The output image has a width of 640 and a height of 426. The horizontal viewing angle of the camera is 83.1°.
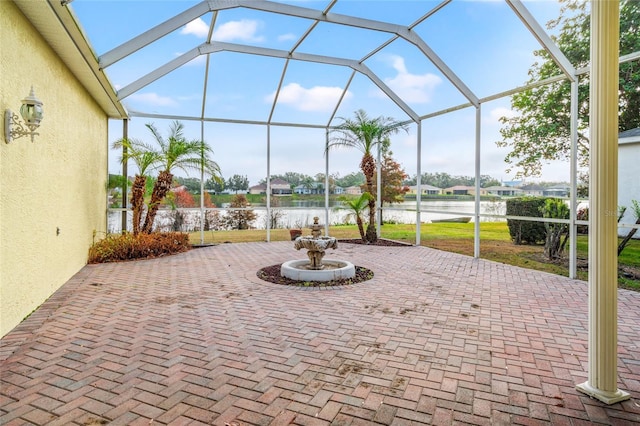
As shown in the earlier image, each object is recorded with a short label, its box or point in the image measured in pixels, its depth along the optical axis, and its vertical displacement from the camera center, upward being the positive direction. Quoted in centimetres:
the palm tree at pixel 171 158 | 898 +134
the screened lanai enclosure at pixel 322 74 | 630 +320
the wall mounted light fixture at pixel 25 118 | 362 +96
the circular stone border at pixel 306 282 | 593 -119
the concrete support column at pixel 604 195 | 249 +10
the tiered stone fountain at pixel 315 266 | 611 -103
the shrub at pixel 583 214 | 799 -9
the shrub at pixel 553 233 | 873 -57
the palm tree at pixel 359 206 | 1072 +12
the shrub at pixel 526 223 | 1000 -40
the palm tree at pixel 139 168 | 874 +103
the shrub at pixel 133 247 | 774 -84
